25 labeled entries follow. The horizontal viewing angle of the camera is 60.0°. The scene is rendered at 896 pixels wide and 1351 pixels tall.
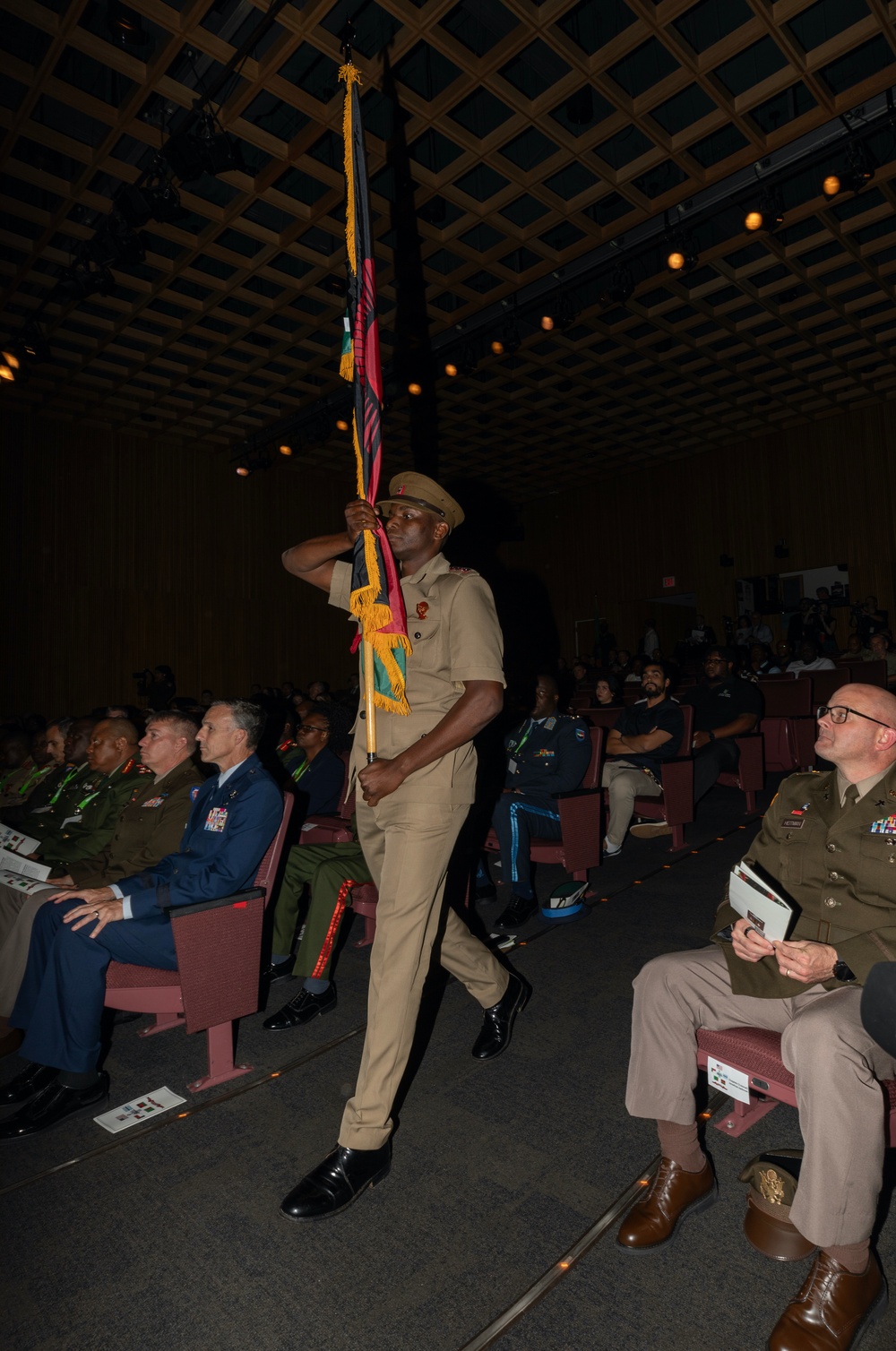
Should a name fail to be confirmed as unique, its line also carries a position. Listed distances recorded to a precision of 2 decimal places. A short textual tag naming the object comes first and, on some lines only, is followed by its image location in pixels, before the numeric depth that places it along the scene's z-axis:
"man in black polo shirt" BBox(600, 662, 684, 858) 4.46
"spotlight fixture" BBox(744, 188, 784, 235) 7.10
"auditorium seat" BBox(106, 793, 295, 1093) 2.14
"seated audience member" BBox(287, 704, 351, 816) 4.24
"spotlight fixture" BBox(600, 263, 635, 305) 8.36
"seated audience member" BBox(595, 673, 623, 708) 6.54
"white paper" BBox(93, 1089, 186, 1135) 2.10
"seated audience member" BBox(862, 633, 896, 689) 8.23
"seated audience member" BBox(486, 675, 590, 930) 3.58
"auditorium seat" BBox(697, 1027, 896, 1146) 1.55
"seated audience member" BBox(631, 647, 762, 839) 4.88
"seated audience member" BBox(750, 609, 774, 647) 12.86
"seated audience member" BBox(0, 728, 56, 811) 4.71
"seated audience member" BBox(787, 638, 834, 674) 8.45
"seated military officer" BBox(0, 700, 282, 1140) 2.15
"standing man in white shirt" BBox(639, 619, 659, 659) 14.17
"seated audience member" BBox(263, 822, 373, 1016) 2.69
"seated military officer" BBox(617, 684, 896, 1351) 1.29
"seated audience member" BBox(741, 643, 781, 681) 8.63
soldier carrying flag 1.73
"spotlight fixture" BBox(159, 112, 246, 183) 6.12
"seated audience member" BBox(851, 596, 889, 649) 9.47
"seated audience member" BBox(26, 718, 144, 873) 3.09
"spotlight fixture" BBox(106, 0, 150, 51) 5.32
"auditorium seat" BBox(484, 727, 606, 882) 3.58
